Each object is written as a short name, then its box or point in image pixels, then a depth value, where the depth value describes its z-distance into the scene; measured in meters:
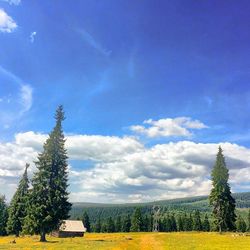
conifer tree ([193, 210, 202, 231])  112.78
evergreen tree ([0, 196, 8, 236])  72.25
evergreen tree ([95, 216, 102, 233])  116.65
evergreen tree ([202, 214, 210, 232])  114.22
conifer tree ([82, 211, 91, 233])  112.17
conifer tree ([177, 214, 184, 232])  116.49
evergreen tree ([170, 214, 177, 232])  120.29
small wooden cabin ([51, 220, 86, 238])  63.68
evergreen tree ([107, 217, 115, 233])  112.70
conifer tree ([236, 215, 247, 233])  111.67
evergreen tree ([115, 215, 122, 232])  114.20
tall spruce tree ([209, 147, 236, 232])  55.38
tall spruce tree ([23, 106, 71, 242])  37.67
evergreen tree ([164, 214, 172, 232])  118.76
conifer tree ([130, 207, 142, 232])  101.74
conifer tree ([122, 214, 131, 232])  110.22
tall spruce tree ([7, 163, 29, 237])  55.49
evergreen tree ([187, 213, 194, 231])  115.35
